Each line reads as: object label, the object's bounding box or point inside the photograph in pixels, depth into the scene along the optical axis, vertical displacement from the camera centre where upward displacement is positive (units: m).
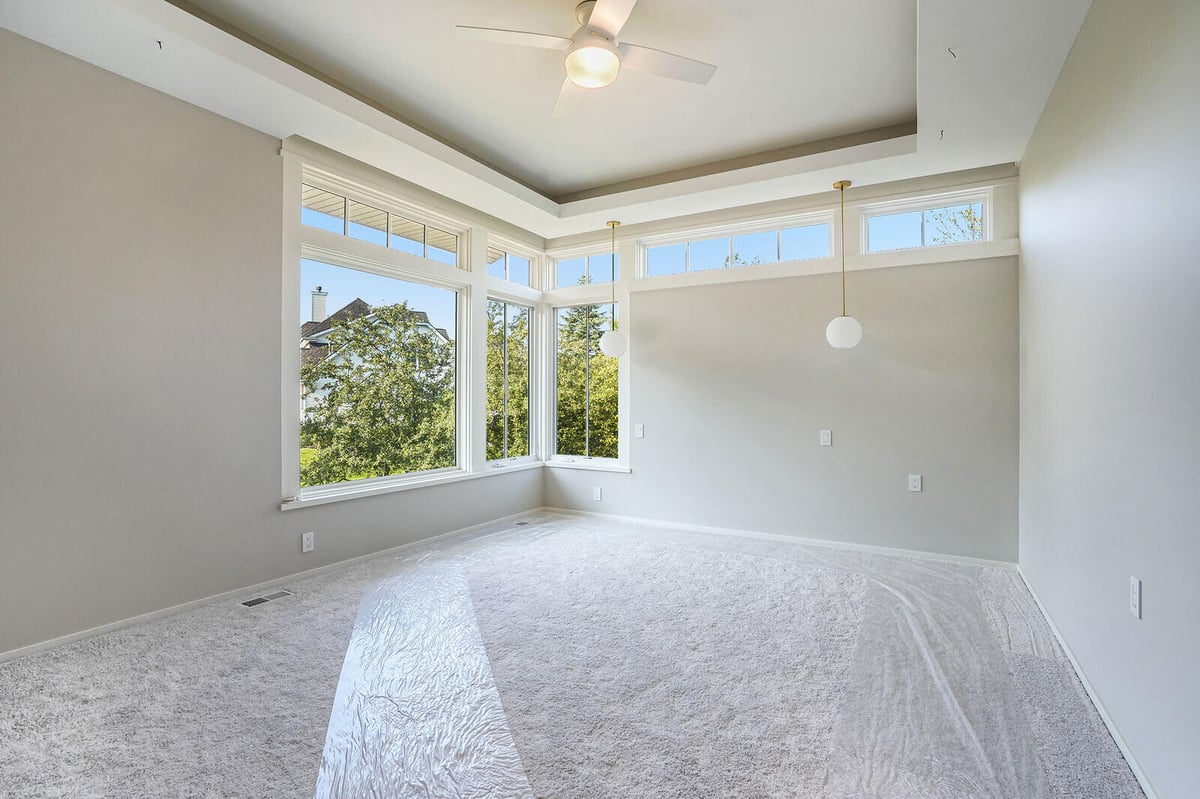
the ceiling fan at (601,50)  2.35 +1.52
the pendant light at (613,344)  5.00 +0.53
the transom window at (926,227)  4.07 +1.29
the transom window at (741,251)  4.56 +1.29
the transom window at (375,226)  3.74 +1.28
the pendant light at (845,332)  4.08 +0.52
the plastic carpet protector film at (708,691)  1.75 -1.10
